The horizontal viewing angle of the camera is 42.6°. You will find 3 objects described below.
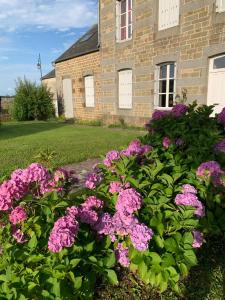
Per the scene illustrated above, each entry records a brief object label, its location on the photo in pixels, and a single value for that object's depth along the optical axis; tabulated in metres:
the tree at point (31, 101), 21.05
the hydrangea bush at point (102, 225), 1.74
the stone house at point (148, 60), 9.89
